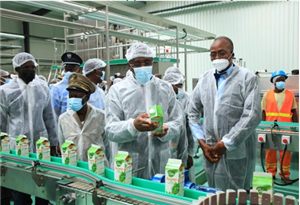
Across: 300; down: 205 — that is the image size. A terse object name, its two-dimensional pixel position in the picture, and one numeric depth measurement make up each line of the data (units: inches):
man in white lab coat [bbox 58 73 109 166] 75.2
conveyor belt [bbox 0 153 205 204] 42.7
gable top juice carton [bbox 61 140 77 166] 59.2
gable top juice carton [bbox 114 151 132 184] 49.0
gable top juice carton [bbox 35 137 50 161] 63.7
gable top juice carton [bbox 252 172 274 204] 36.5
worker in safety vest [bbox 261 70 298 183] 143.6
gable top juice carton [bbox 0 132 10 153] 71.3
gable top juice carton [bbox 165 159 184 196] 42.7
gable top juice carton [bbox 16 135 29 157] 68.2
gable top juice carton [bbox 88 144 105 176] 54.7
